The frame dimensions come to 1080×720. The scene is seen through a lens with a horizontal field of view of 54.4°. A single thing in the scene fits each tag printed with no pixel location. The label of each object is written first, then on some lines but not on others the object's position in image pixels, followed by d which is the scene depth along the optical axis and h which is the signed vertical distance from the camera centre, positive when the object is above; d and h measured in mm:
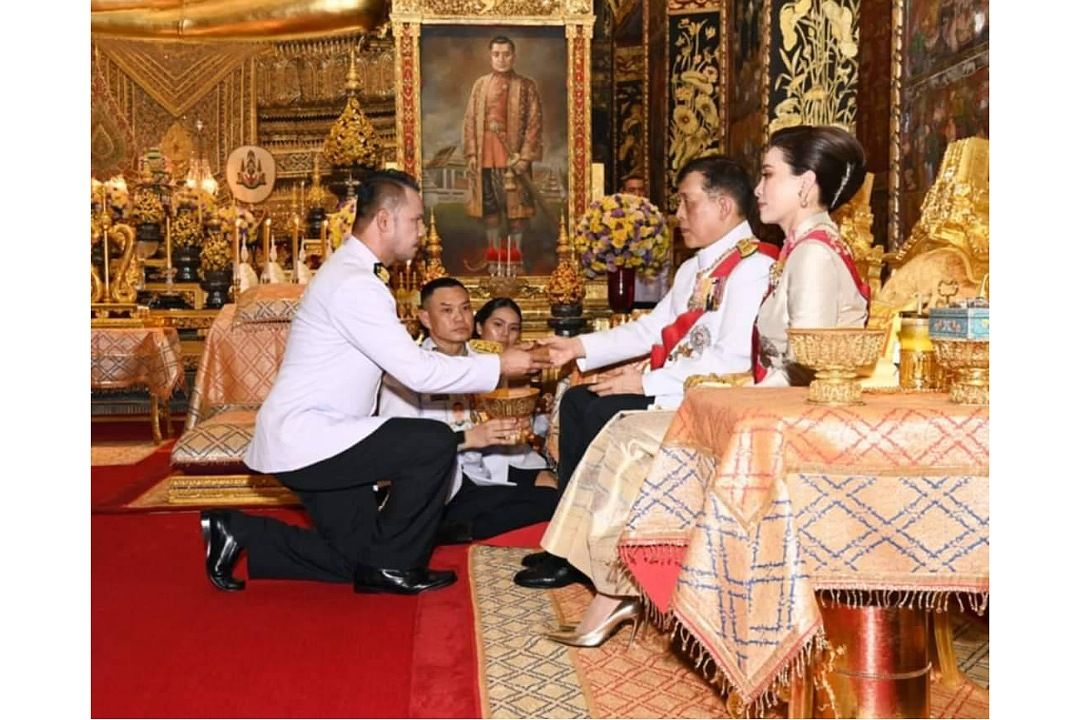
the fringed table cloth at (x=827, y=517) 2010 -338
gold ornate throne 3242 +311
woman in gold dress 2670 +114
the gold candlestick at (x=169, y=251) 9305 +848
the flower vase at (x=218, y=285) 9164 +531
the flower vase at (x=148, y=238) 9977 +1028
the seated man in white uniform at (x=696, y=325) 3307 +61
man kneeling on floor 3588 -311
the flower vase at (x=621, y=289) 5742 +303
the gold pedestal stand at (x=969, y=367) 2094 -50
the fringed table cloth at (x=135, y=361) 7285 -103
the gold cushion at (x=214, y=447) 5176 -498
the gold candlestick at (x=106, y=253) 8125 +726
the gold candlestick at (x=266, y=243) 8646 +866
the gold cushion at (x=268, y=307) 5797 +213
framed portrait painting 8594 +1796
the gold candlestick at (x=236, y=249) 8609 +809
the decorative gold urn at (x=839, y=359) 2137 -33
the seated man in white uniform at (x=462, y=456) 4457 -496
